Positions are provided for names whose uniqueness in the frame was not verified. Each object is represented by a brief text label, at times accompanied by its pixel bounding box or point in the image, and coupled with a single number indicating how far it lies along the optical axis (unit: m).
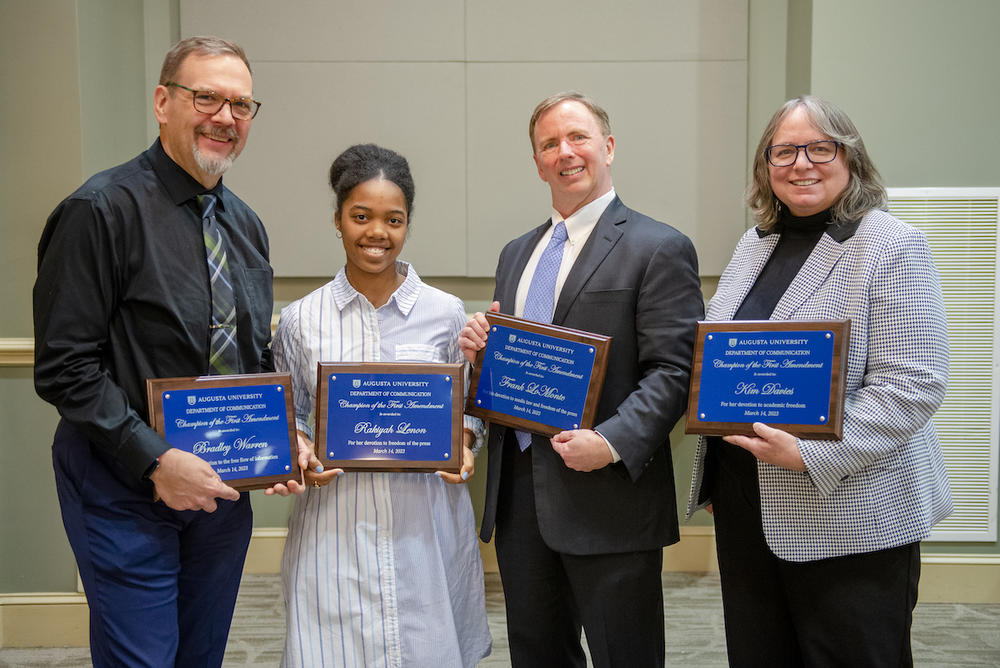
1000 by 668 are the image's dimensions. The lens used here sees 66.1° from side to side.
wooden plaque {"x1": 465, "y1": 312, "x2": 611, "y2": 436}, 1.81
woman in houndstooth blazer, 1.66
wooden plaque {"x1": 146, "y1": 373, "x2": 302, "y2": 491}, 1.68
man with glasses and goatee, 1.66
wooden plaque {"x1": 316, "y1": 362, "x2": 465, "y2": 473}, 1.83
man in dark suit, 1.89
